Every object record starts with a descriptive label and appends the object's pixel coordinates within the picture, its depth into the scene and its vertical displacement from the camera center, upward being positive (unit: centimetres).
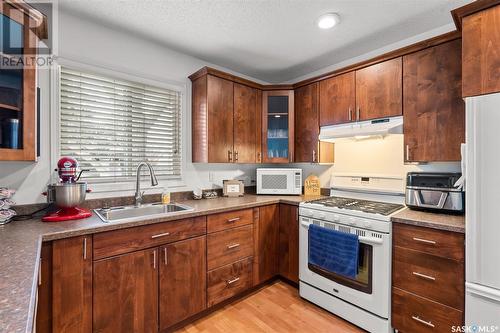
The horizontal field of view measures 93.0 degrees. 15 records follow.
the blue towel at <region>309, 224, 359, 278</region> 189 -71
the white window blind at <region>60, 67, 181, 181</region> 193 +37
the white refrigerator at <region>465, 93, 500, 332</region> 128 -26
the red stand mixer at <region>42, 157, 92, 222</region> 160 -19
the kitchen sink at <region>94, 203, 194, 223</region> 194 -38
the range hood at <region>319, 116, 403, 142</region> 203 +34
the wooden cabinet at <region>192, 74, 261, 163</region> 244 +50
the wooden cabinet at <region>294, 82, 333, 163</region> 267 +43
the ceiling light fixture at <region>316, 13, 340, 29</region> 187 +118
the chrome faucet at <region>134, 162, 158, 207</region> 209 -18
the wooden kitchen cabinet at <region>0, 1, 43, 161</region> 134 +45
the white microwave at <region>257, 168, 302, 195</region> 281 -18
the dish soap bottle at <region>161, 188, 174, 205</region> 226 -30
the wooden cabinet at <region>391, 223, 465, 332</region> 149 -76
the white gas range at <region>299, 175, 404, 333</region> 176 -69
